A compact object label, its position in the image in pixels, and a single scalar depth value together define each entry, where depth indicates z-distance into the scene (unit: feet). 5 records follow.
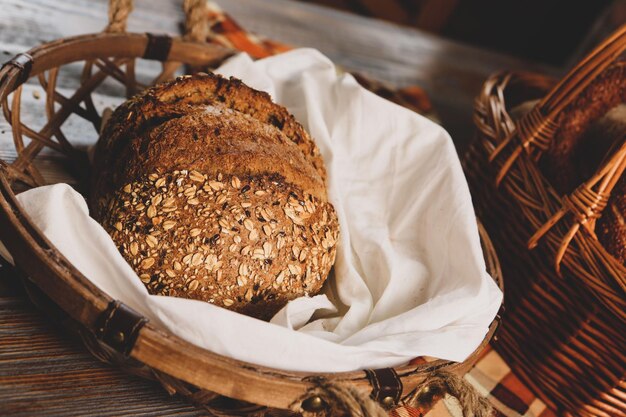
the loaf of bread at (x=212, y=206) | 2.63
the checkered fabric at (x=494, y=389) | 3.12
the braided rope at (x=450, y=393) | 2.21
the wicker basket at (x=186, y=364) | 2.01
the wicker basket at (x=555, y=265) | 2.92
